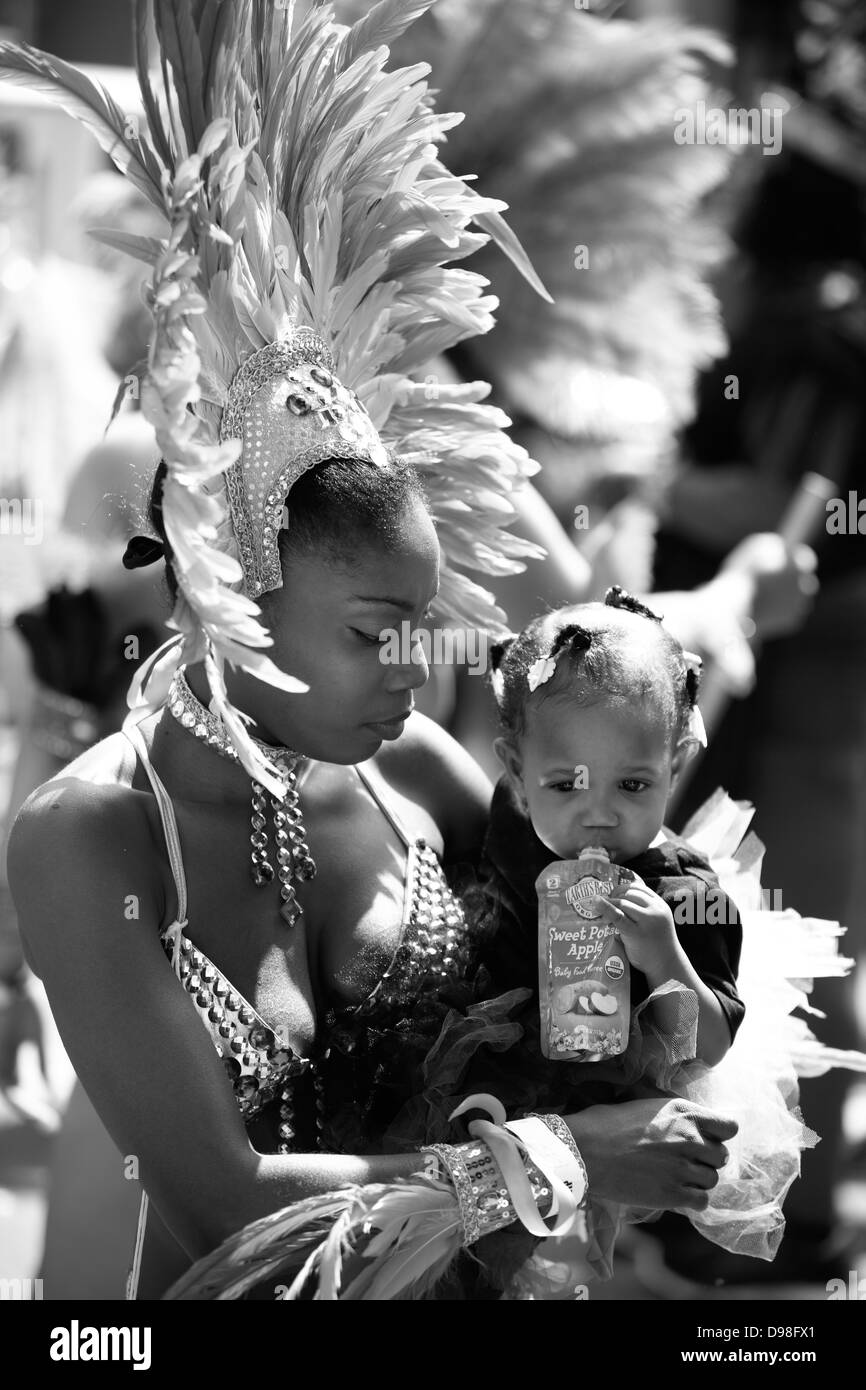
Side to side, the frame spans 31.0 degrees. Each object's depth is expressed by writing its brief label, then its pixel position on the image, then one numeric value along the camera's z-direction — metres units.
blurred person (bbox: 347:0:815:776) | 3.53
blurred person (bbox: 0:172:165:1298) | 2.22
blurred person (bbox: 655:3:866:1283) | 4.41
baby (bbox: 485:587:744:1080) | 1.94
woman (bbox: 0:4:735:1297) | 1.74
